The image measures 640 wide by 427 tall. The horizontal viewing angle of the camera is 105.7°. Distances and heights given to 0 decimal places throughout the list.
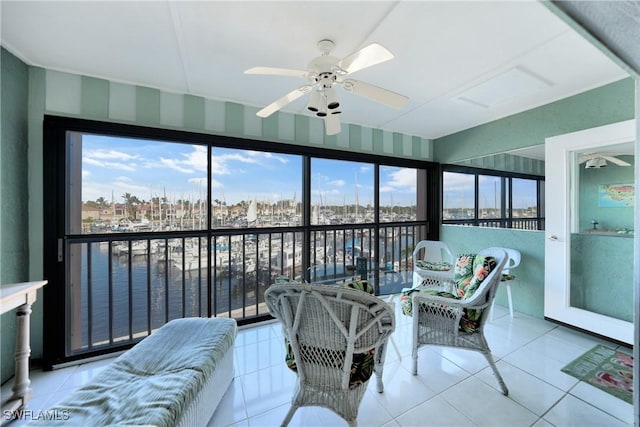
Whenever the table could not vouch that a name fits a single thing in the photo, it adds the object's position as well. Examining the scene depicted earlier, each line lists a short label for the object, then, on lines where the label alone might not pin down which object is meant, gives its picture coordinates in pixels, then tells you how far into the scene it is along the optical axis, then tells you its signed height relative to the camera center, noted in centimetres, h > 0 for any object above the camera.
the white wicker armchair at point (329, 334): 117 -63
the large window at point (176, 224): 212 -10
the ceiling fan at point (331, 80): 138 +88
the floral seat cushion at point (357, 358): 131 -80
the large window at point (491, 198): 291 +22
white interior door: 235 -9
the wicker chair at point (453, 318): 172 -80
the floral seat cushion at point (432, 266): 270 -60
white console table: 153 -88
